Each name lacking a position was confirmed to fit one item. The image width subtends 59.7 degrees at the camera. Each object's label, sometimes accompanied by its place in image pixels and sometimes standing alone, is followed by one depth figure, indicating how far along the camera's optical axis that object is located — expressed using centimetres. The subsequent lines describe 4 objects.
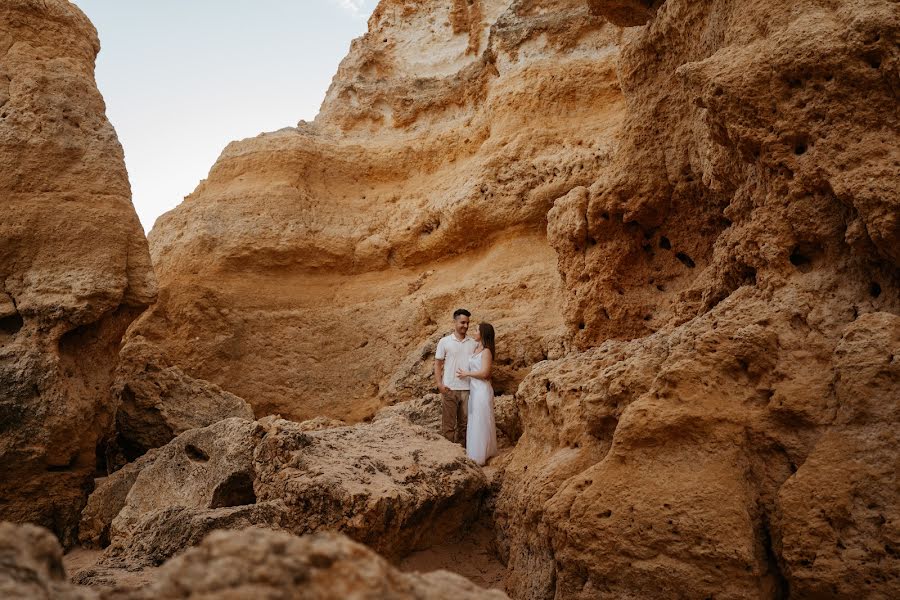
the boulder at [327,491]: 359
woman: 600
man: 648
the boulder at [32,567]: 141
